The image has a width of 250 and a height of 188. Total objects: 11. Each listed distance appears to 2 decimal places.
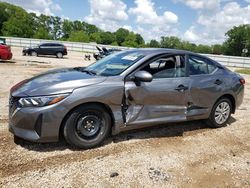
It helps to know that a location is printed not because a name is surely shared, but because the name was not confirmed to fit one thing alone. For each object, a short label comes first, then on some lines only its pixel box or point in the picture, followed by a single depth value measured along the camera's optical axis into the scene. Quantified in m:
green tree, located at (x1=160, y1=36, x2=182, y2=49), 84.58
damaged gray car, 2.65
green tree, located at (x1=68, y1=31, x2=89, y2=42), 59.60
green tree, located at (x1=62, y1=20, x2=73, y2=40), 76.70
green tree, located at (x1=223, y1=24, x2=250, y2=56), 59.34
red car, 10.97
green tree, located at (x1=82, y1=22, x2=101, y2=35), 78.28
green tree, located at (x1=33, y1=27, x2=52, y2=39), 54.47
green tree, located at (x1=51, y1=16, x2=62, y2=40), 78.50
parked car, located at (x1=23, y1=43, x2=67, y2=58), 17.78
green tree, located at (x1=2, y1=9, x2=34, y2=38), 52.44
